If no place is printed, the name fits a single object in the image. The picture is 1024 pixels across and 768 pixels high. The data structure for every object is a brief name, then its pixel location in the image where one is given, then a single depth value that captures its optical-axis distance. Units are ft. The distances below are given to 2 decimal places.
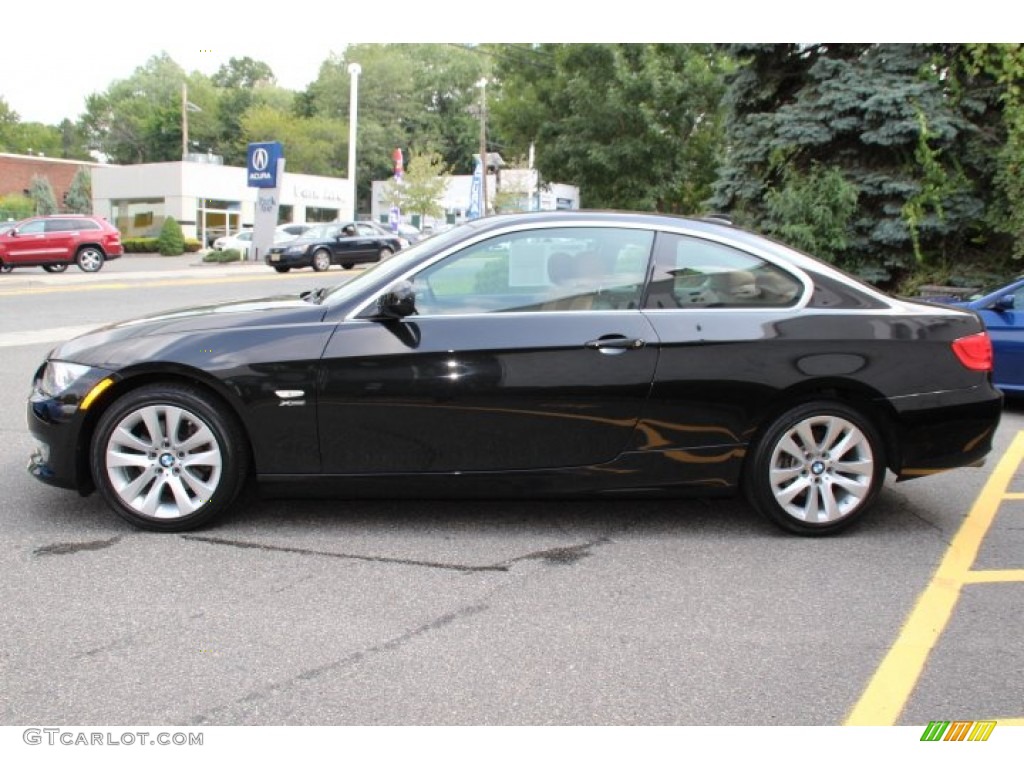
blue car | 26.50
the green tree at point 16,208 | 156.87
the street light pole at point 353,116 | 147.02
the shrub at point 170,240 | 144.25
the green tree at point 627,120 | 93.04
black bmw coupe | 14.96
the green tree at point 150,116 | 287.28
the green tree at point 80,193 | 177.27
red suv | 89.04
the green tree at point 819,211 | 46.01
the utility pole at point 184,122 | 229.86
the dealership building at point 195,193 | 169.07
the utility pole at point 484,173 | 136.77
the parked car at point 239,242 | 132.78
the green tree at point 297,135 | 235.61
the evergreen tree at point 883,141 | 45.14
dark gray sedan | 95.81
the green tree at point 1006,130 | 42.57
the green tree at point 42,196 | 169.48
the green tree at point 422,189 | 174.60
